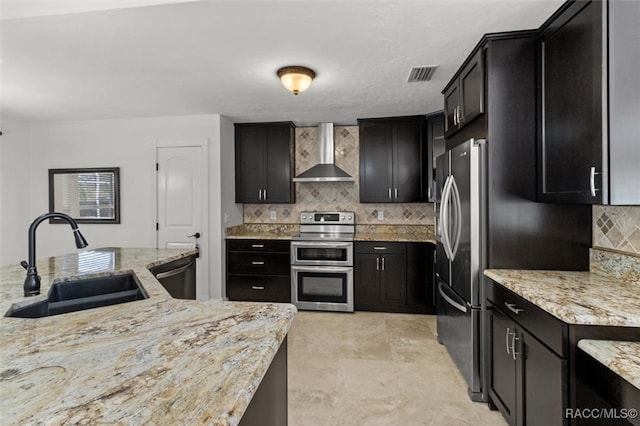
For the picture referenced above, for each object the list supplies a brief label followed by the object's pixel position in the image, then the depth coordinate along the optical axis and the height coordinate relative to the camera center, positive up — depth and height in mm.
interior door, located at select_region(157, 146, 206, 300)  3832 +193
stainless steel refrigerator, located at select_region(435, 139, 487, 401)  1990 -281
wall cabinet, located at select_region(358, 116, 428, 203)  3939 +658
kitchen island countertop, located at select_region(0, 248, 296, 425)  587 -378
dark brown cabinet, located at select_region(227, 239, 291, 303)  3848 -752
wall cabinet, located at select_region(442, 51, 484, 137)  2051 +869
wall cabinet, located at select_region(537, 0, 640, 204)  1358 +514
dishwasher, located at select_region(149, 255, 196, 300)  2213 -505
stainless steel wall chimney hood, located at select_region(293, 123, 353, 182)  4004 +604
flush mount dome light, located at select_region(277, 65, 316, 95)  2461 +1094
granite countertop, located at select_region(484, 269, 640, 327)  1212 -408
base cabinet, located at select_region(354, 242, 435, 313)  3604 -795
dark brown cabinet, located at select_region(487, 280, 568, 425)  1317 -769
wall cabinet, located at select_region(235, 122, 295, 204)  4199 +673
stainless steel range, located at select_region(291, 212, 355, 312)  3705 -766
